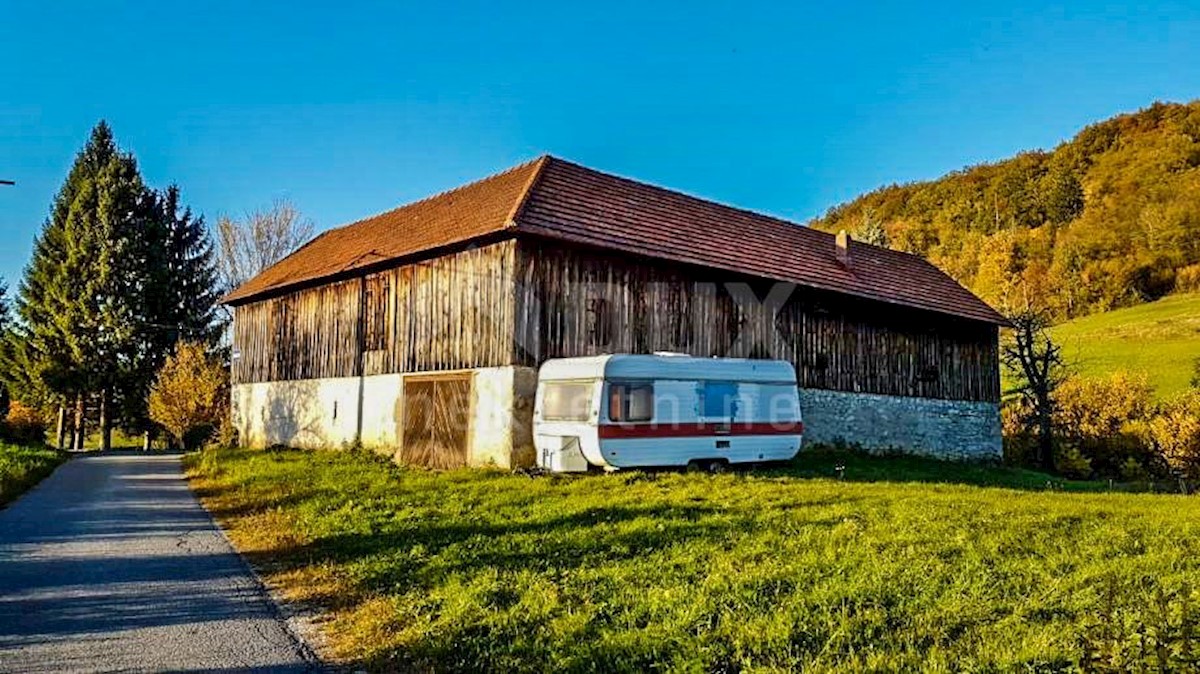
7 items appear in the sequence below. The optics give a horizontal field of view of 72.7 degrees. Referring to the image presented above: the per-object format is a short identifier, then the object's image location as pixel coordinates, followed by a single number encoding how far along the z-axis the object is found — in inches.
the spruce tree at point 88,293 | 1354.6
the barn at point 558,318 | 718.5
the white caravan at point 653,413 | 593.9
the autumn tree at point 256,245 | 1670.8
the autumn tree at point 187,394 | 1263.5
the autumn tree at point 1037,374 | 1185.4
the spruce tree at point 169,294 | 1416.1
